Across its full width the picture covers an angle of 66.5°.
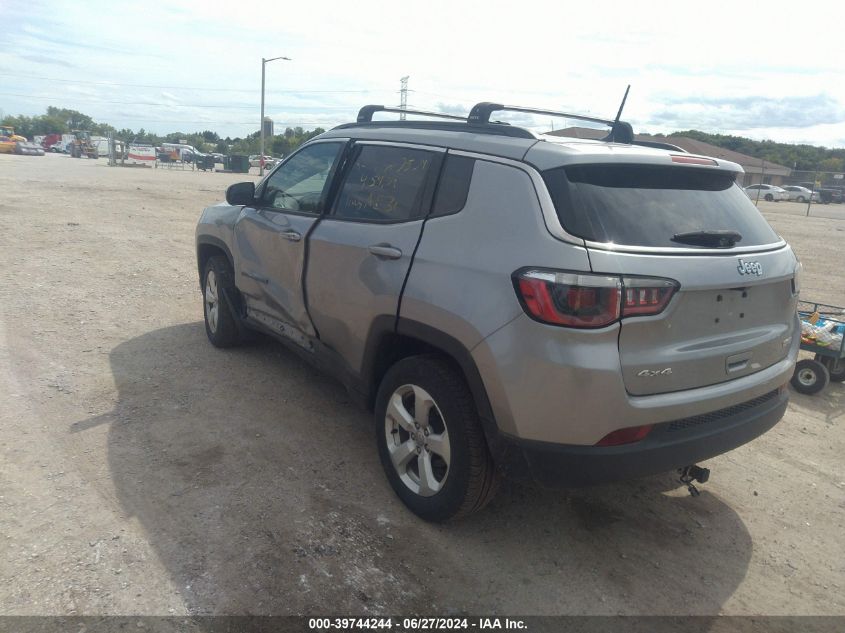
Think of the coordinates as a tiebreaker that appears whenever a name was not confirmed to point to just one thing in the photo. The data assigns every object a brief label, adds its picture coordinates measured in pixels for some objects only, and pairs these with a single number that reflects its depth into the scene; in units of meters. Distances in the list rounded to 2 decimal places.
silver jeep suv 2.55
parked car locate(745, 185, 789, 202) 48.22
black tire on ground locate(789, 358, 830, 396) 5.25
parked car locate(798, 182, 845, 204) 46.38
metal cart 5.25
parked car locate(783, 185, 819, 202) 49.54
